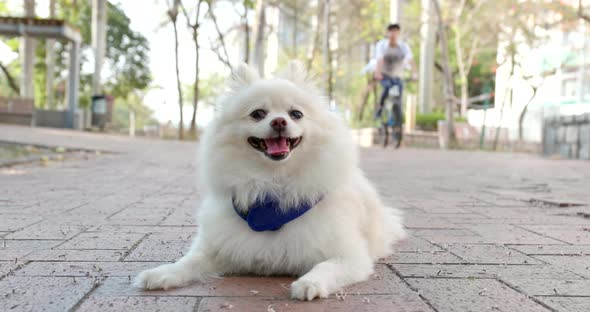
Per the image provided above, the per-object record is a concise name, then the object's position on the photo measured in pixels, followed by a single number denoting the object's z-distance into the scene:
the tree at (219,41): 20.13
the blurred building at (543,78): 23.23
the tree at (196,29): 19.46
